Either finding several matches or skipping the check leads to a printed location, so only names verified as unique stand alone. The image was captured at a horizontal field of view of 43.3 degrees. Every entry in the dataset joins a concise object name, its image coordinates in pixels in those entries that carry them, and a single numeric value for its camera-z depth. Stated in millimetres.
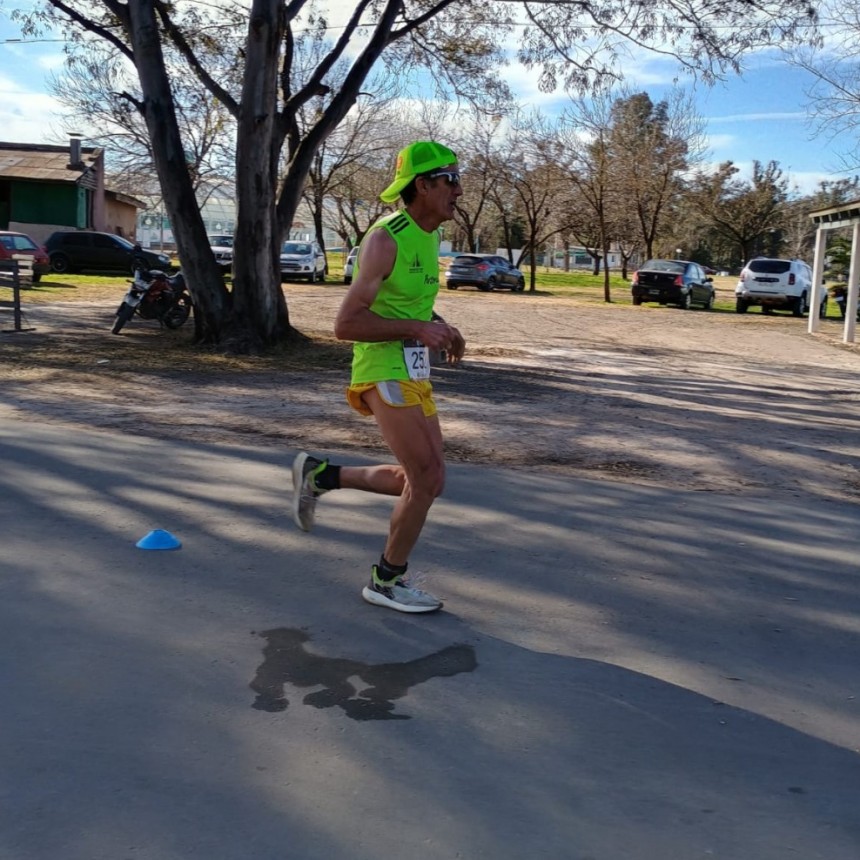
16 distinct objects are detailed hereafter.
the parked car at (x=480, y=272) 42312
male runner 4293
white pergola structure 22484
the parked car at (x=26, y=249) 30691
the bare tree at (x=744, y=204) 65438
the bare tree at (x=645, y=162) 45219
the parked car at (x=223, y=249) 36300
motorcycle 16688
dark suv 36938
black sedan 36375
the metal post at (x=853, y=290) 22484
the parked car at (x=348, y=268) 37359
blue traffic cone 5348
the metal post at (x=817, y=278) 25008
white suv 33812
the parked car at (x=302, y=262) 39188
